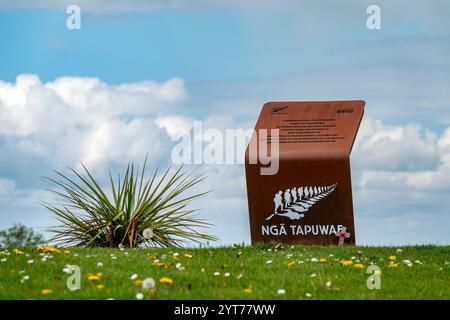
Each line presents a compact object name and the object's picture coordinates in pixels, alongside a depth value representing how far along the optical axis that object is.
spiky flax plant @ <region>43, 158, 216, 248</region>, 16.23
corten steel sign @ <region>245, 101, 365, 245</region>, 16.00
